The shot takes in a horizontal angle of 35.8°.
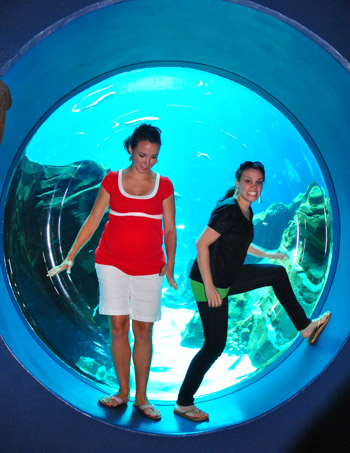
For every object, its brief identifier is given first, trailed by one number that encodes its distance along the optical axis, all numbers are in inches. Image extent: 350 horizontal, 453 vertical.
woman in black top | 110.9
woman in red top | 111.3
